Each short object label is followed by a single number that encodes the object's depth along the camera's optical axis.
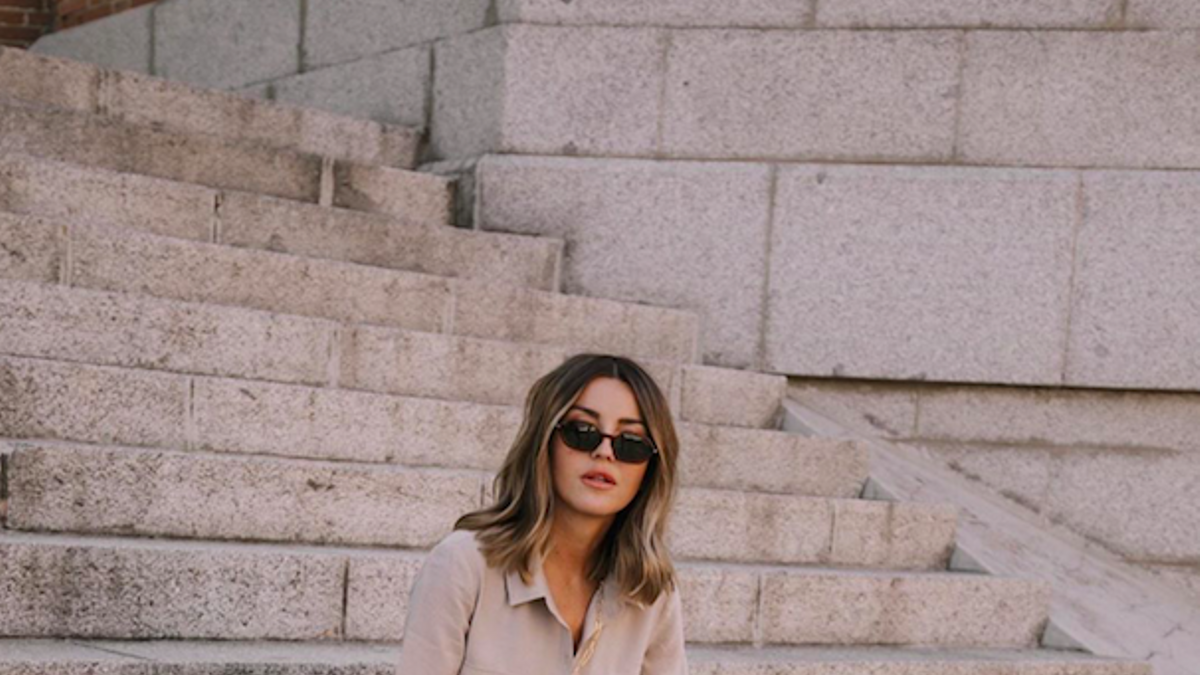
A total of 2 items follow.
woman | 2.64
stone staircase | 3.62
